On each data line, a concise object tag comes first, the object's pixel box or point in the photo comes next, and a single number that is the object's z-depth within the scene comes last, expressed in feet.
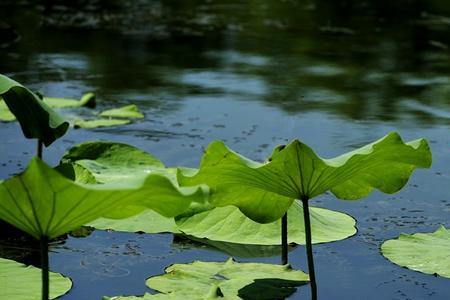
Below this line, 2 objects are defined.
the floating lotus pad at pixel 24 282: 18.77
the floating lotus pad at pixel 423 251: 19.56
